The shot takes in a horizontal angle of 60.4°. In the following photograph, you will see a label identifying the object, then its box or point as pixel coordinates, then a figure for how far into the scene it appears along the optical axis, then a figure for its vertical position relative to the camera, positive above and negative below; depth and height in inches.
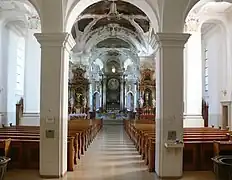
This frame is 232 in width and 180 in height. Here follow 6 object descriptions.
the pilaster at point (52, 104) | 186.1 -3.9
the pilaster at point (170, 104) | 188.2 -3.3
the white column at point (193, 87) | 342.4 +23.4
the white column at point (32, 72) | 361.8 +49.9
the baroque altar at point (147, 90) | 654.0 +35.1
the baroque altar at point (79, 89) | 687.9 +38.5
